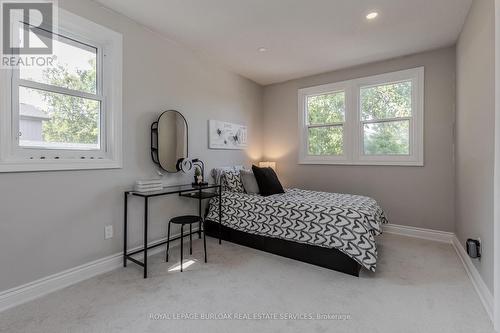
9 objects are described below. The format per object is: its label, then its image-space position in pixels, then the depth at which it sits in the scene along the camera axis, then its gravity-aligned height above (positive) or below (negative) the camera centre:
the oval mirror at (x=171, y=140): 2.82 +0.30
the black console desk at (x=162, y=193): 2.31 -0.35
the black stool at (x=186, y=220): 2.47 -0.55
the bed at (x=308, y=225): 2.27 -0.63
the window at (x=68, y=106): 1.88 +0.52
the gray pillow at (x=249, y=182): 3.35 -0.23
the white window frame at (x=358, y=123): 3.33 +0.64
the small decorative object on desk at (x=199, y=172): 3.09 -0.09
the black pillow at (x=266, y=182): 3.23 -0.22
